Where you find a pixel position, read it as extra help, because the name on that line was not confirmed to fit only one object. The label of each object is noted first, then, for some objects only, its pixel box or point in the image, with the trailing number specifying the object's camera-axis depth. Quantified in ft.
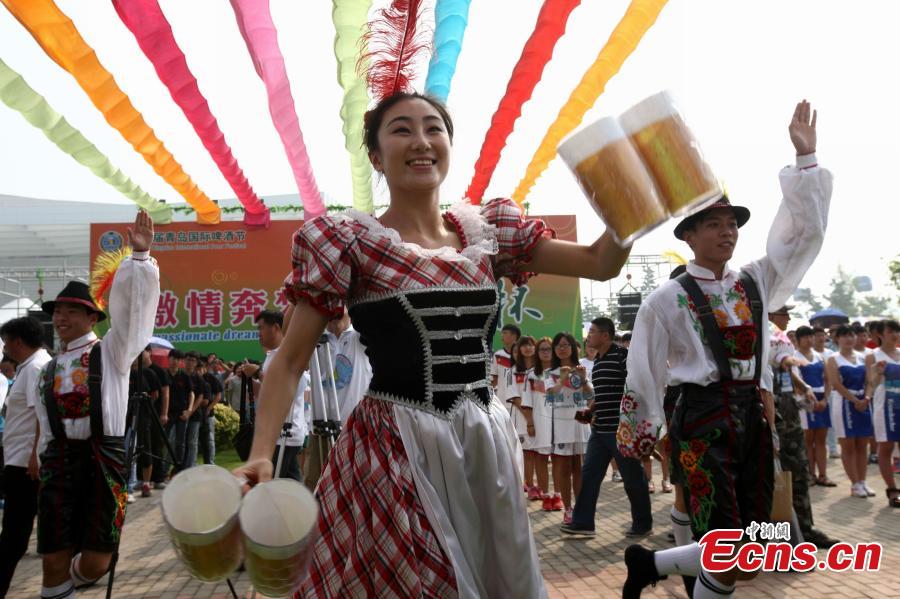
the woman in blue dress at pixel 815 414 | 29.76
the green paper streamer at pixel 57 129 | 18.49
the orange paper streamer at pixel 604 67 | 20.43
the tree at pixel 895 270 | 96.78
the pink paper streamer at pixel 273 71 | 17.88
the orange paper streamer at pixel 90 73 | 15.79
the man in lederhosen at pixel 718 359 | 10.87
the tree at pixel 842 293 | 318.86
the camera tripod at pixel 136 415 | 15.67
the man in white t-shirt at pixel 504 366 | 28.62
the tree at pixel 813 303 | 324.60
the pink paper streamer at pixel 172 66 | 17.02
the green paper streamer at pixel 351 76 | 17.97
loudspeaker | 57.84
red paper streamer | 19.66
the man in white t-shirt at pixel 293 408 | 19.11
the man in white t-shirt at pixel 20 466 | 14.76
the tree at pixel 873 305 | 329.89
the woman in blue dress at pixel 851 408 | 26.89
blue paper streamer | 18.72
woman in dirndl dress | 5.40
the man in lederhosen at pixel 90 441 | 13.20
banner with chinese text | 50.60
